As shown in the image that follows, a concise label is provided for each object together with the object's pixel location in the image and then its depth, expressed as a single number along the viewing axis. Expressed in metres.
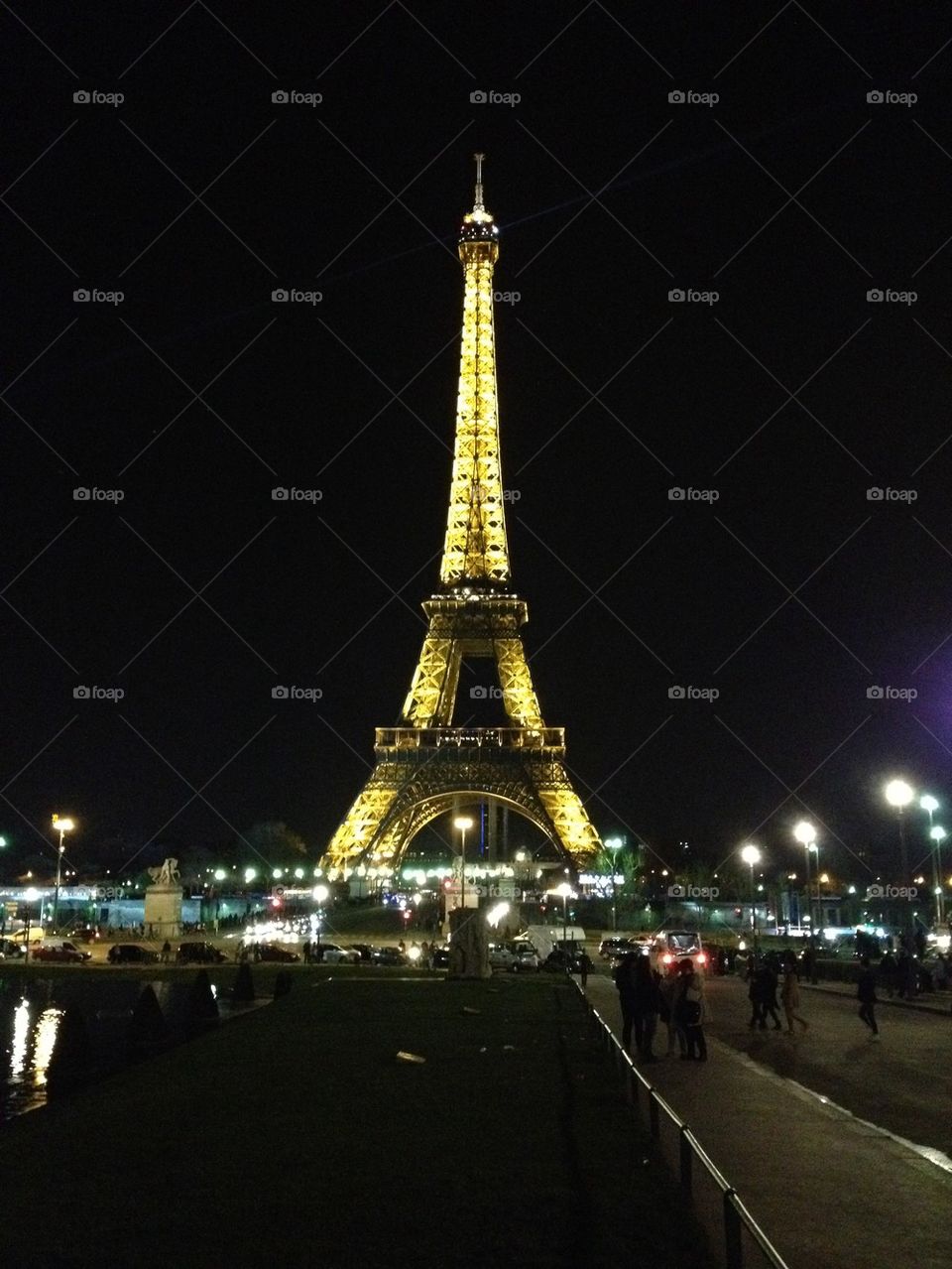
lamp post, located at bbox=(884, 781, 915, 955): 35.91
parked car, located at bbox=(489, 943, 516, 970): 42.34
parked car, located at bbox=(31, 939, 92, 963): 48.66
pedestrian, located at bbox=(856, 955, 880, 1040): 23.22
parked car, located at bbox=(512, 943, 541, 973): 42.22
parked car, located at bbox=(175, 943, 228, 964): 48.44
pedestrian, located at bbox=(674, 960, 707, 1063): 18.61
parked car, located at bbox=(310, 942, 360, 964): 47.88
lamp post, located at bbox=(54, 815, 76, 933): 55.91
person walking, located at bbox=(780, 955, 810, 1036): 23.55
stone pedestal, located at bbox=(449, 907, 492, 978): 35.47
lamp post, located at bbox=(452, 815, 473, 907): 58.64
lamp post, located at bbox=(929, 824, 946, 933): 41.38
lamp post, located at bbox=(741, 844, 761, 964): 47.50
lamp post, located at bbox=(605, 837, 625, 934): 74.00
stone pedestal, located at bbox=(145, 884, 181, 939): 64.25
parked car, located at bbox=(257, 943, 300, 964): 49.06
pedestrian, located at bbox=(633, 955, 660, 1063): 19.06
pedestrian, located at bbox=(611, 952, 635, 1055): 19.34
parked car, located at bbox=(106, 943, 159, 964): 48.12
